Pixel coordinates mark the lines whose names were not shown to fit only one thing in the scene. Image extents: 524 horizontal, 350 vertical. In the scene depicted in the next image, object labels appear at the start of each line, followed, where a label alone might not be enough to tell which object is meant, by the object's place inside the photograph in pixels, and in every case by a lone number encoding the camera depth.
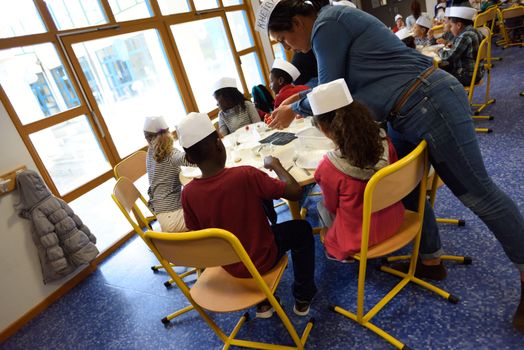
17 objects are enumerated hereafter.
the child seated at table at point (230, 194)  1.17
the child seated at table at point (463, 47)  2.73
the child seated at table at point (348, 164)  1.12
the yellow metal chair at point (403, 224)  1.00
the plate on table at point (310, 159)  1.42
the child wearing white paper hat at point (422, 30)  4.11
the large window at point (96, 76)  2.37
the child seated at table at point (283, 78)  2.57
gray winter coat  2.14
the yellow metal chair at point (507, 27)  4.77
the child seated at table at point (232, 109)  2.73
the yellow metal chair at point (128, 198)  1.59
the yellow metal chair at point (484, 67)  2.59
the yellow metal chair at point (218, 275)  0.96
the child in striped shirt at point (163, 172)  1.96
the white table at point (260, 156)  1.42
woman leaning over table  1.07
